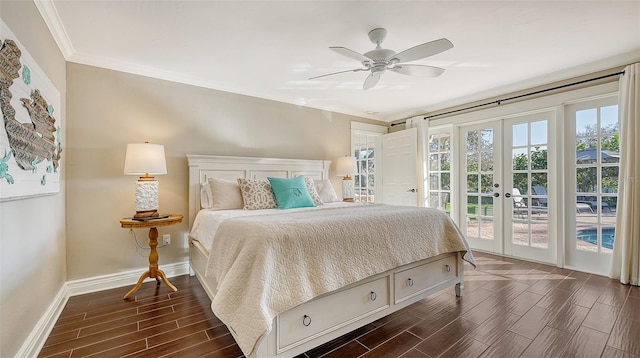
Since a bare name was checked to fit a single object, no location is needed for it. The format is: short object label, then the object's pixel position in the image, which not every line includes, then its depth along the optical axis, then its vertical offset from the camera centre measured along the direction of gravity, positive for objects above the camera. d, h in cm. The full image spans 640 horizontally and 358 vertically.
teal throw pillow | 288 -17
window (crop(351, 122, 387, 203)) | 514 +27
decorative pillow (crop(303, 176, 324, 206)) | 322 -17
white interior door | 445 +16
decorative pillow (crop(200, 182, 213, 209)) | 305 -20
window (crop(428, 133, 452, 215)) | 439 +8
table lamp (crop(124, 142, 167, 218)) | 251 +9
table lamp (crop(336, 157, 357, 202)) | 420 +16
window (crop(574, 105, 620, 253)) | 293 -1
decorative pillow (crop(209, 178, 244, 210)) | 292 -18
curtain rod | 289 +104
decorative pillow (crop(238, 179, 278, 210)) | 288 -19
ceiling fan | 198 +95
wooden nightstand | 248 -72
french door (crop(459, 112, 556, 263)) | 343 -15
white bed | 143 -60
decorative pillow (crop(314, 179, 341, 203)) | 361 -19
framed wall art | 130 +32
